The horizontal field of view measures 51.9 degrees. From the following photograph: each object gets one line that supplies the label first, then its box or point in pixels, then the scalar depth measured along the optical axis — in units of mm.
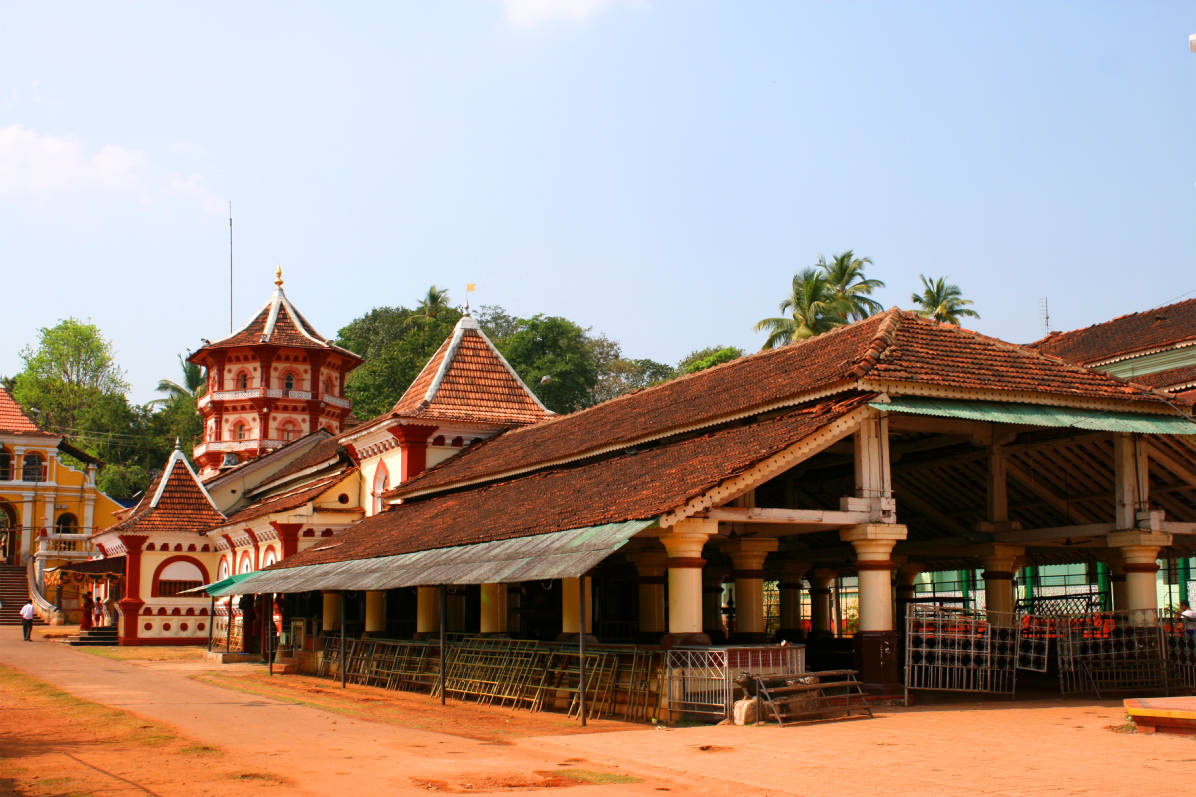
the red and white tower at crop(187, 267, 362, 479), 47250
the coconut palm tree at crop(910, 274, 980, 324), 51031
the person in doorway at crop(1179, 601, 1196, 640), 18844
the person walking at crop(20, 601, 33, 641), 40531
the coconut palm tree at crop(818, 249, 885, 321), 47750
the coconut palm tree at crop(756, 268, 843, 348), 44844
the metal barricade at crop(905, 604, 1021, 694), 17266
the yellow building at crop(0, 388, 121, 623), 54000
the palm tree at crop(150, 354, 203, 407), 86394
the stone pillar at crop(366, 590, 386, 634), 27078
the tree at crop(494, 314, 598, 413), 64562
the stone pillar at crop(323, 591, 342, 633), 30453
